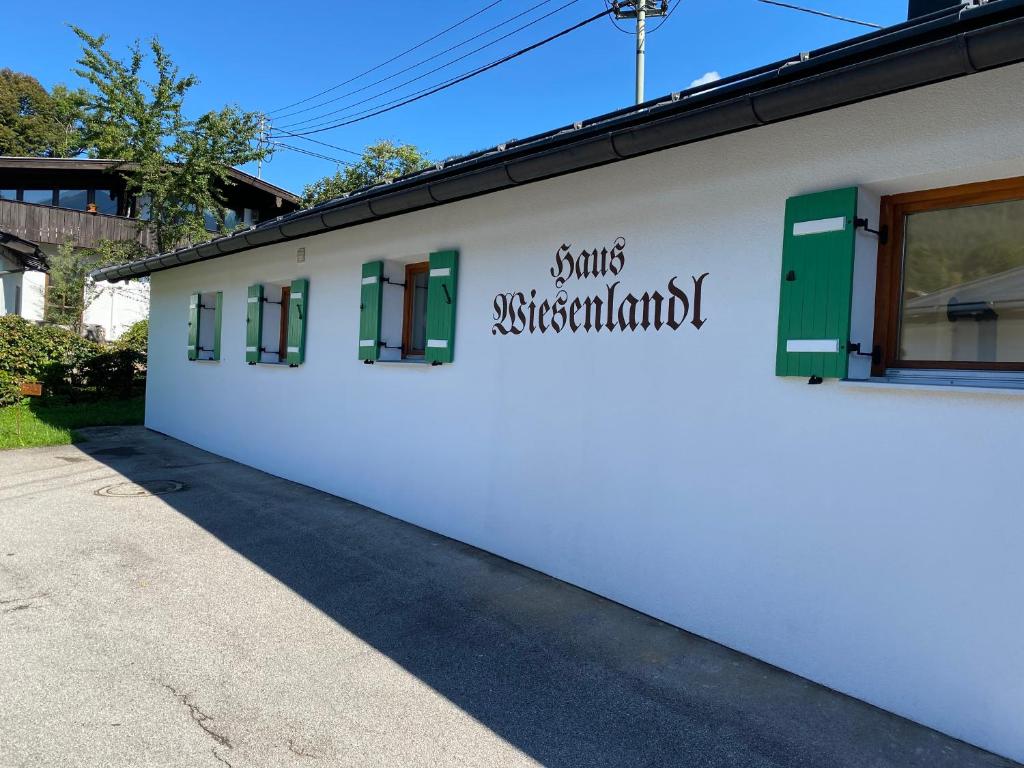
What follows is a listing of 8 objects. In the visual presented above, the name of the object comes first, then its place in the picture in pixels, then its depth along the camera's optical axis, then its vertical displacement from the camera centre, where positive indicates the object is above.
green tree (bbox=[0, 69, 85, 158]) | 39.84 +14.81
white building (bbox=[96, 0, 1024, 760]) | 2.90 +0.13
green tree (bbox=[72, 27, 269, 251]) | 17.16 +5.83
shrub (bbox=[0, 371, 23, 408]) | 12.21 -0.81
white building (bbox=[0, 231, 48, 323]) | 20.98 +2.17
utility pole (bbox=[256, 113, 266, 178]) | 19.37 +7.17
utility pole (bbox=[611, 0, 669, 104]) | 12.63 +7.05
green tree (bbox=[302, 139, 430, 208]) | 25.38 +7.82
